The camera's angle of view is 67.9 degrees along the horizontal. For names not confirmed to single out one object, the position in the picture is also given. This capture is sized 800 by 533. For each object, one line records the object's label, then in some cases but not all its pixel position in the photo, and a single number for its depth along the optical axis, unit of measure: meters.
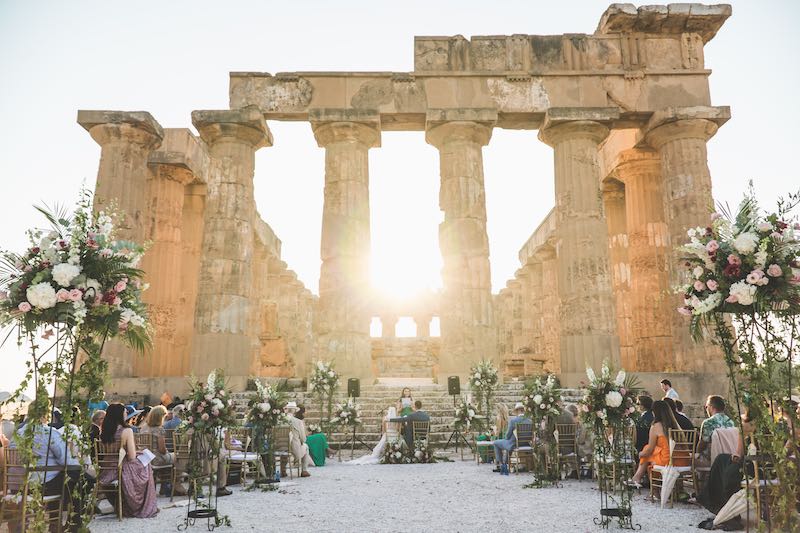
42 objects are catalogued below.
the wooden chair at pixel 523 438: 11.30
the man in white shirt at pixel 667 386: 12.16
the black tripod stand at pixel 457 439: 14.22
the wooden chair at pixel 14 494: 5.52
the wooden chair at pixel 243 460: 10.27
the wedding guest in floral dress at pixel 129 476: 7.68
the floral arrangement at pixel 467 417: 13.68
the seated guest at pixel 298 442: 11.43
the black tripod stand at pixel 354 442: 14.37
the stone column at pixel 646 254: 21.23
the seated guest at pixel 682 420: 8.65
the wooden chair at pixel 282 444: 11.34
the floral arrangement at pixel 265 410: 10.12
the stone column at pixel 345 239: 18.48
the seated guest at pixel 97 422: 8.18
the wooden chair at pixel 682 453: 8.09
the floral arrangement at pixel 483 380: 15.78
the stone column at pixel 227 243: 18.19
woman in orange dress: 8.40
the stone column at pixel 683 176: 18.39
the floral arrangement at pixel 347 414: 14.03
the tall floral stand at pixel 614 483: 6.77
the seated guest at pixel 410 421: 12.84
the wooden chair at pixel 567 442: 10.48
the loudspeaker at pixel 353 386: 16.55
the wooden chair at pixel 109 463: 7.66
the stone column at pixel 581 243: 18.17
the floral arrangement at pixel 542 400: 9.95
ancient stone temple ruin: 18.41
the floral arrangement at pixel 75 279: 5.26
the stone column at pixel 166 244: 21.27
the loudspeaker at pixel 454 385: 16.39
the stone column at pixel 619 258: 22.17
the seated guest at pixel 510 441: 11.20
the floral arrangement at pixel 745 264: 5.52
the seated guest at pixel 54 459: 6.27
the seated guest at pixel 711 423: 7.85
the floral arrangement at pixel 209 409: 7.61
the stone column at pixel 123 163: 18.19
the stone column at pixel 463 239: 18.36
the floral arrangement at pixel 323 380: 15.46
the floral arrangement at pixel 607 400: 7.42
